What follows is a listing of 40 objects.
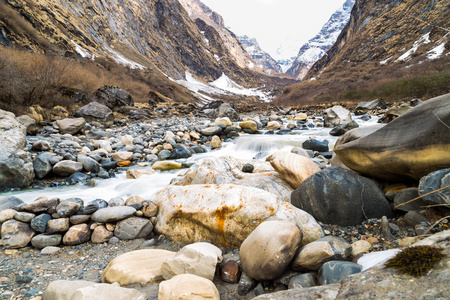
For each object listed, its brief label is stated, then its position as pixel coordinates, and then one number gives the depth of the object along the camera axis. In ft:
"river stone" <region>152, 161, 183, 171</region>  21.15
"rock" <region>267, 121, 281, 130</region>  41.34
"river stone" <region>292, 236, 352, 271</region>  6.42
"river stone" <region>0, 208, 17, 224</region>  9.71
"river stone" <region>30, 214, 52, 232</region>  9.68
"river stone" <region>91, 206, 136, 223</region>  10.34
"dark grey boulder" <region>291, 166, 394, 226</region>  8.53
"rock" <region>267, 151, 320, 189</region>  11.49
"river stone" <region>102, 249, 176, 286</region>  6.92
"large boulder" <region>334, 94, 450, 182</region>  7.27
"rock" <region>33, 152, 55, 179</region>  16.58
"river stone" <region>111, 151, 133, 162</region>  22.25
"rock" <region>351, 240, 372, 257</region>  6.96
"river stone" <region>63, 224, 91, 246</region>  9.59
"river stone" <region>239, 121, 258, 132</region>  39.12
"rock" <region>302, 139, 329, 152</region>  22.91
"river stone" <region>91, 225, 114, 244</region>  9.80
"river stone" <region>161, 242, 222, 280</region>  6.72
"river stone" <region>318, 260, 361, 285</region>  5.73
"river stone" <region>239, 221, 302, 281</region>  6.32
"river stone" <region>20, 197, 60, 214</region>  10.24
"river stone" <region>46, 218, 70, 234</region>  9.70
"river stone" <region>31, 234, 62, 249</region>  9.22
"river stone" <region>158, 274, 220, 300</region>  5.38
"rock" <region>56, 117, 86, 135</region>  28.63
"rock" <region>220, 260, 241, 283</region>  6.96
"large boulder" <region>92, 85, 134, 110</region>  47.16
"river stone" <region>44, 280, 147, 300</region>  5.31
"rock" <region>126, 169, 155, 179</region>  18.71
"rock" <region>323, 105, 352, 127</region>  40.65
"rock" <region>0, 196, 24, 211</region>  10.69
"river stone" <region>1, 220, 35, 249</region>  9.06
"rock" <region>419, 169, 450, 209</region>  6.31
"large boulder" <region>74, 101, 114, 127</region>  36.04
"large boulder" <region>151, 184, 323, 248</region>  8.61
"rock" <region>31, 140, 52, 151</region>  19.90
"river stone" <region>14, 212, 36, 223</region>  9.80
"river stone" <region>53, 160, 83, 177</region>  17.42
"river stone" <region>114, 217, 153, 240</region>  10.09
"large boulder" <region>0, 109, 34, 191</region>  14.01
